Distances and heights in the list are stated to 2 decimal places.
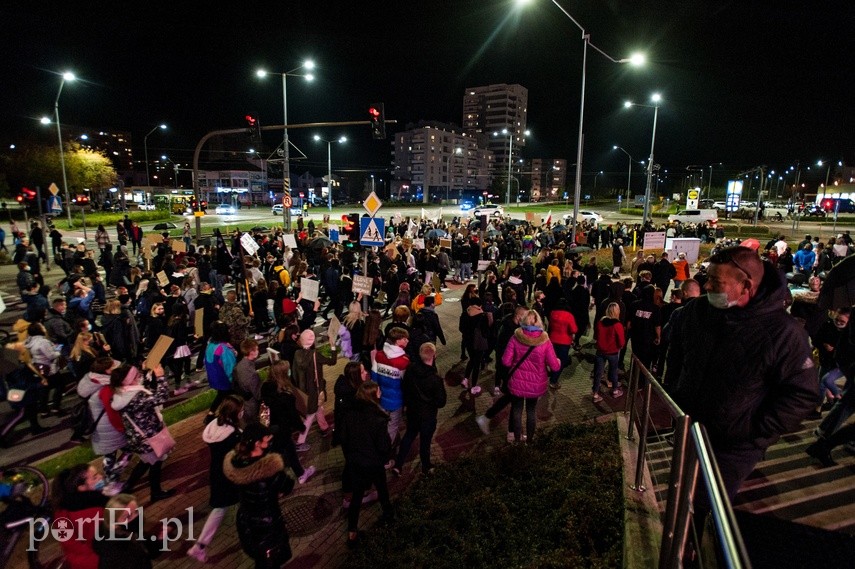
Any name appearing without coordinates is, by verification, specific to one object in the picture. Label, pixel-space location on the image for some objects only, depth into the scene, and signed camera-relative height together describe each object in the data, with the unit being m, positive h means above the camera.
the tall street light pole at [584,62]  16.45 +5.16
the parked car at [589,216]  45.68 -0.48
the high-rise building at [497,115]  160.12 +33.14
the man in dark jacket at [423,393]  5.51 -2.10
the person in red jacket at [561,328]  7.98 -1.95
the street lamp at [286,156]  24.43 +2.90
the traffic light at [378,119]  15.64 +2.95
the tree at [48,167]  46.50 +3.79
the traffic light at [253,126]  16.05 +2.74
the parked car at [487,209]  49.73 +0.13
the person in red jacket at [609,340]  7.78 -2.10
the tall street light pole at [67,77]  23.33 +6.34
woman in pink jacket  6.20 -1.97
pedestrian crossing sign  10.27 -0.45
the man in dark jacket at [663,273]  12.53 -1.59
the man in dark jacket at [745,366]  2.94 -0.97
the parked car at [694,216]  42.53 -0.34
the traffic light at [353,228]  11.39 -0.47
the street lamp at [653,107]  29.35 +6.50
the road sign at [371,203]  10.69 +0.14
